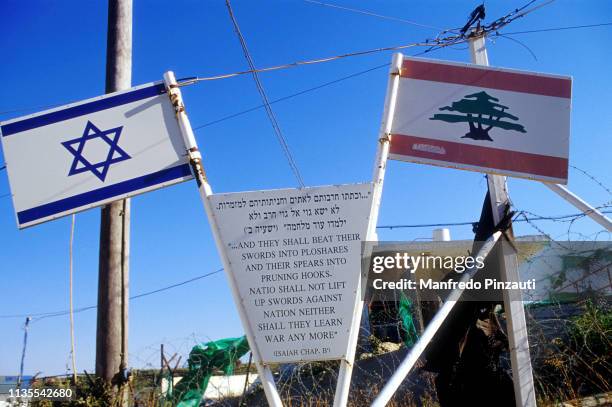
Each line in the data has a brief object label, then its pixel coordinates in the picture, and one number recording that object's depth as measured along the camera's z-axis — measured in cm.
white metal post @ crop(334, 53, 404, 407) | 343
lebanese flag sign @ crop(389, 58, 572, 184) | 409
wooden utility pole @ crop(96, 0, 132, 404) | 438
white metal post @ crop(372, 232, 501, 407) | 352
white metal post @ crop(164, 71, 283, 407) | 353
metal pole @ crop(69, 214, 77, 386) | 447
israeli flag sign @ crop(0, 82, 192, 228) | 377
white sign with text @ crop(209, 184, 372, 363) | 350
